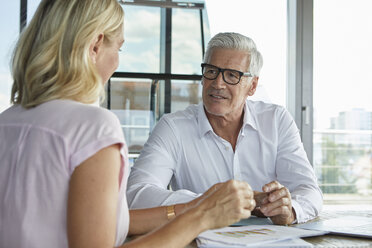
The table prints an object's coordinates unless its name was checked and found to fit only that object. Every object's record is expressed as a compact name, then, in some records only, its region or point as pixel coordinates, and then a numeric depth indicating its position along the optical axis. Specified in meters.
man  1.96
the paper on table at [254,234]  1.08
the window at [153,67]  3.71
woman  0.82
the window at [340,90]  3.83
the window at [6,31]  3.43
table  1.11
